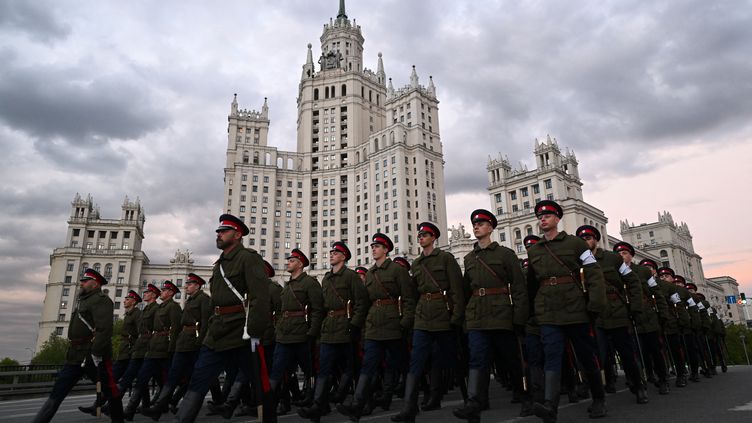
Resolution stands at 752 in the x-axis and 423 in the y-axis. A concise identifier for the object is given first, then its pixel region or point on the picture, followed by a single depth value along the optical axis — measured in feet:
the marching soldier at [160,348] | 31.39
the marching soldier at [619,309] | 26.14
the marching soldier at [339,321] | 25.71
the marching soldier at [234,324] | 18.49
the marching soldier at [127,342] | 37.52
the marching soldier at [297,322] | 27.20
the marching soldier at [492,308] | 21.43
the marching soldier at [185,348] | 26.66
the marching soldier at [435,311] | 23.01
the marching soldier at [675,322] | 36.63
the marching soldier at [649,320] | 30.94
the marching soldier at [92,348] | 25.98
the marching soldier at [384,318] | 24.06
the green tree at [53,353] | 233.35
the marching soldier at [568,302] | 20.47
